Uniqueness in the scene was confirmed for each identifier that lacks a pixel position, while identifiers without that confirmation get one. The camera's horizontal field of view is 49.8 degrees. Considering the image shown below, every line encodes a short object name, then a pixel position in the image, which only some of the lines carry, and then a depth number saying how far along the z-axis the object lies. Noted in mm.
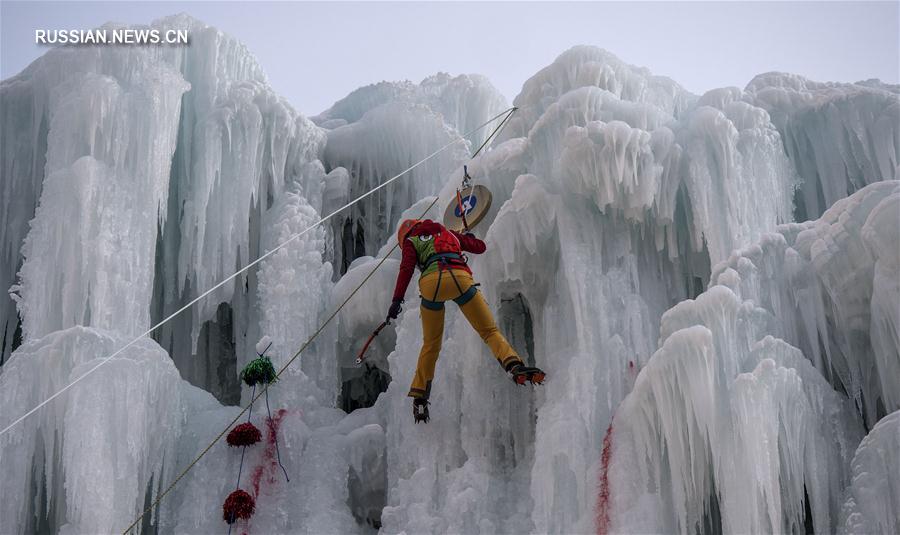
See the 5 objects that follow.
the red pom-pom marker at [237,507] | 7656
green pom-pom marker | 8562
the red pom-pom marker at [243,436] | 8086
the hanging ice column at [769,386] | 5953
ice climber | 7395
